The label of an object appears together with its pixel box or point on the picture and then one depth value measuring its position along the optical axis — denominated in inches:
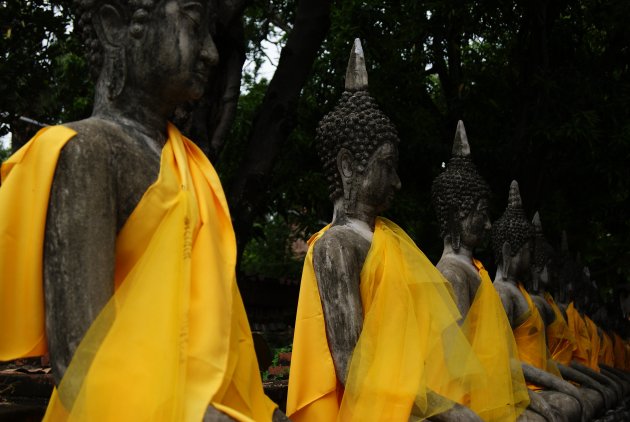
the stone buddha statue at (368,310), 142.3
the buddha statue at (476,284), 180.1
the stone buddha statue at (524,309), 243.3
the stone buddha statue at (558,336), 286.7
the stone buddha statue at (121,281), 81.7
